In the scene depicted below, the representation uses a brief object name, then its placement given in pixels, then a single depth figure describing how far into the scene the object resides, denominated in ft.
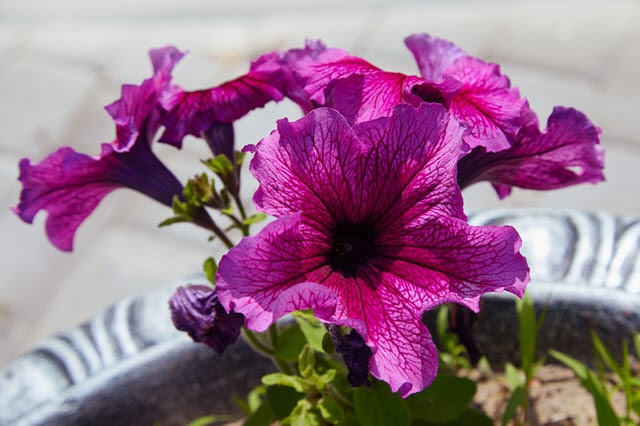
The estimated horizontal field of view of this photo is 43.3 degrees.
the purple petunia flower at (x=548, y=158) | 2.02
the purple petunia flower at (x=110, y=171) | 2.05
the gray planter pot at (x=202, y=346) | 2.67
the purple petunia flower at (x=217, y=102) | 2.06
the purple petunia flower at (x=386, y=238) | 1.63
